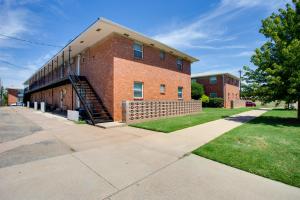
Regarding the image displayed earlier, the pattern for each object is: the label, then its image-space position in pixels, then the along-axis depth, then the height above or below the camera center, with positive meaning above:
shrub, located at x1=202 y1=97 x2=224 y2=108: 29.29 -0.35
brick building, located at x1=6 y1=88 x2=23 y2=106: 60.22 +2.02
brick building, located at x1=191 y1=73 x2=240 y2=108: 30.44 +2.96
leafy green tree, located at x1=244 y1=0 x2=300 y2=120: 9.83 +2.51
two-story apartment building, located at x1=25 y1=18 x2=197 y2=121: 11.05 +2.57
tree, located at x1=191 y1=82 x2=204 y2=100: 27.85 +1.56
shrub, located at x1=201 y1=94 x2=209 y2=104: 28.66 +0.27
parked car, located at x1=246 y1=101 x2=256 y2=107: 39.47 -0.97
